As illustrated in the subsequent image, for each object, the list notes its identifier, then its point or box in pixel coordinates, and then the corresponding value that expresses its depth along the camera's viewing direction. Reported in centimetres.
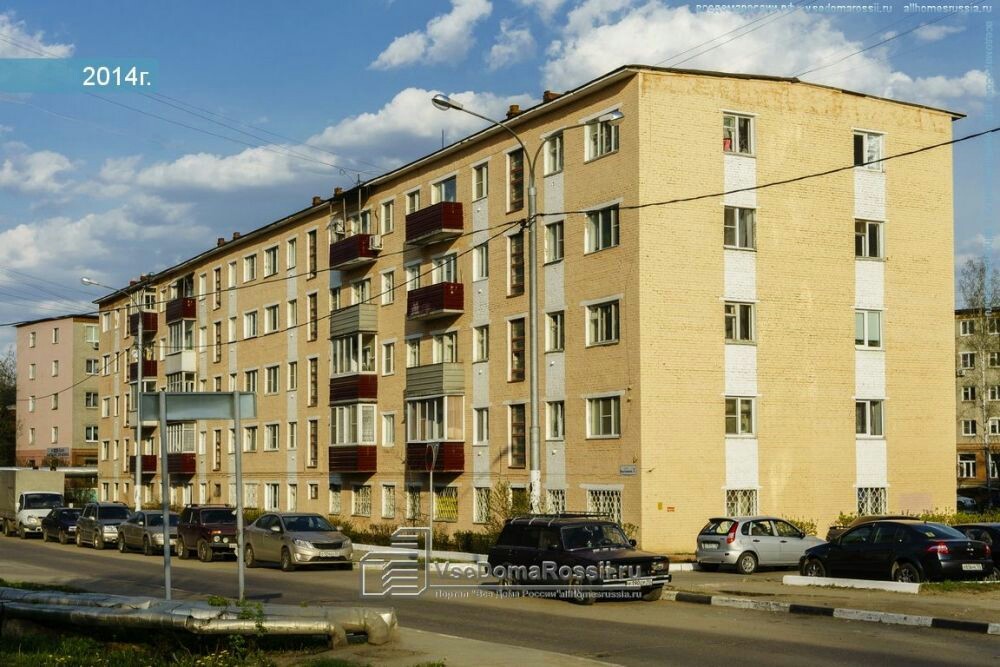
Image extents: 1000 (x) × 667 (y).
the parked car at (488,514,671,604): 2267
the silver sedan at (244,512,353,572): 3272
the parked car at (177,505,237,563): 3725
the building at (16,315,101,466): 9881
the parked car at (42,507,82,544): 4972
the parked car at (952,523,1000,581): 2688
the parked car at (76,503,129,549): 4562
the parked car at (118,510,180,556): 4103
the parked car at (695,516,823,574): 3088
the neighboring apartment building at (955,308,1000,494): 7269
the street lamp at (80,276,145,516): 6091
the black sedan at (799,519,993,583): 2395
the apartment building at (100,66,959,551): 3731
